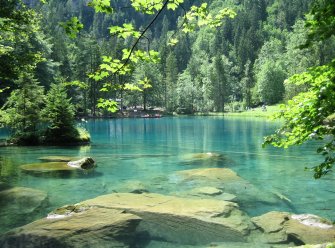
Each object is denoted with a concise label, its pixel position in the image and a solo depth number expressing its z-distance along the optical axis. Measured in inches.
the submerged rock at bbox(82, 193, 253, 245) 413.1
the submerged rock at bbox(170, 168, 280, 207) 600.8
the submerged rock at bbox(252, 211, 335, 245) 398.3
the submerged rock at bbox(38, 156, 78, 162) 954.6
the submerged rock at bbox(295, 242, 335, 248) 236.7
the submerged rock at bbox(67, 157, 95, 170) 877.8
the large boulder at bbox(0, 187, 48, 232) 482.8
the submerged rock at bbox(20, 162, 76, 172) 839.7
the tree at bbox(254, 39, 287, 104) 4782.5
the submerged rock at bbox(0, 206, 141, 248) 365.4
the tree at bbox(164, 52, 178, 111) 4832.7
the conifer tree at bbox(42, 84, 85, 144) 1381.6
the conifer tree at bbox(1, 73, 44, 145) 1350.9
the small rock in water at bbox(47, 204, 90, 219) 444.5
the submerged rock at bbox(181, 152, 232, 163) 1010.7
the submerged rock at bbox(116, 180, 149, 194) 638.6
